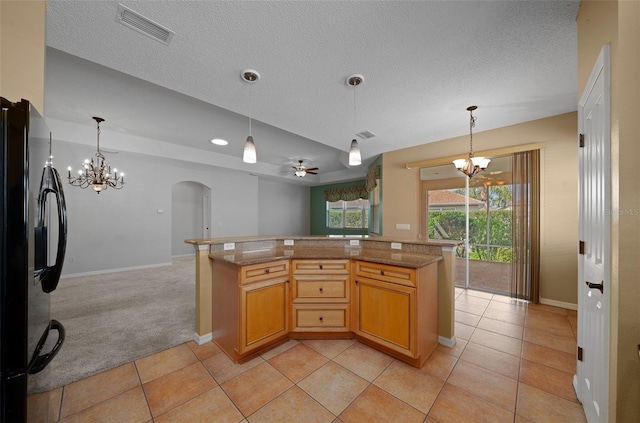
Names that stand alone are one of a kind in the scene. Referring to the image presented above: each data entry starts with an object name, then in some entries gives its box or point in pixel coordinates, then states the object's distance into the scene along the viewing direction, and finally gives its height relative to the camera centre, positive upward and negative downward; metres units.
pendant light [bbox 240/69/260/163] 2.12 +0.74
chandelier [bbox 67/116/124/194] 3.89 +0.62
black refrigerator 0.72 -0.19
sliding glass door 3.85 -0.03
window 8.09 -0.09
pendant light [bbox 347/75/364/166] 2.21 +0.69
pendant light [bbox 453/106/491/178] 2.97 +0.66
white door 1.11 -0.18
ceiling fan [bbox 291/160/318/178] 5.39 +0.96
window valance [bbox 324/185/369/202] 7.76 +0.65
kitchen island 1.95 -0.81
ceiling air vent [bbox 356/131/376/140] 3.70 +1.29
